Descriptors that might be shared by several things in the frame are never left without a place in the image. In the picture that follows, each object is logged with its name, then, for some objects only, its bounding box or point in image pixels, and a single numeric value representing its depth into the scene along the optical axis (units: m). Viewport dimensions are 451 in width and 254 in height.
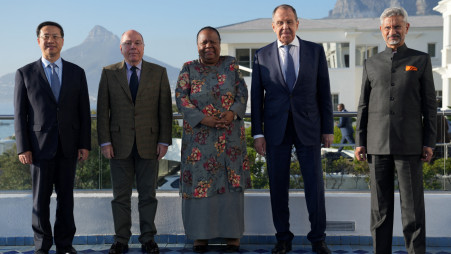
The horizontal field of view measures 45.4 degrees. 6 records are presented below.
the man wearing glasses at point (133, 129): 4.12
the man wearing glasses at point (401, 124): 3.55
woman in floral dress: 4.08
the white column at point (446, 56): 24.77
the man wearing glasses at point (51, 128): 3.91
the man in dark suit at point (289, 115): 4.00
